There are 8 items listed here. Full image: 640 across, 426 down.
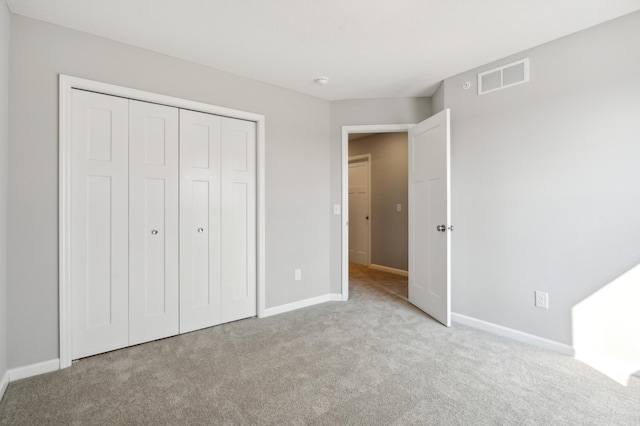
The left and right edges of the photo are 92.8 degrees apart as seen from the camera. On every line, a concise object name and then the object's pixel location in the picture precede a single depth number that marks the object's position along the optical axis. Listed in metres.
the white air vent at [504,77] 2.50
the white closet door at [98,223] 2.19
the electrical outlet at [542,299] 2.40
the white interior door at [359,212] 5.79
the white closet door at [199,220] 2.66
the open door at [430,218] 2.79
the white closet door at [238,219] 2.90
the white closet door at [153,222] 2.42
